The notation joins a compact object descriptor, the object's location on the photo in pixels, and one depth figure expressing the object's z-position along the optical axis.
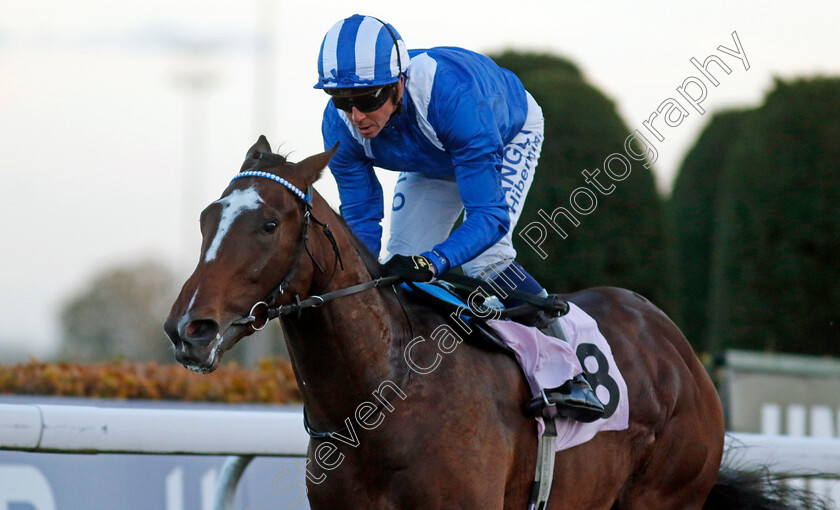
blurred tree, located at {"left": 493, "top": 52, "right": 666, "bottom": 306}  18.81
